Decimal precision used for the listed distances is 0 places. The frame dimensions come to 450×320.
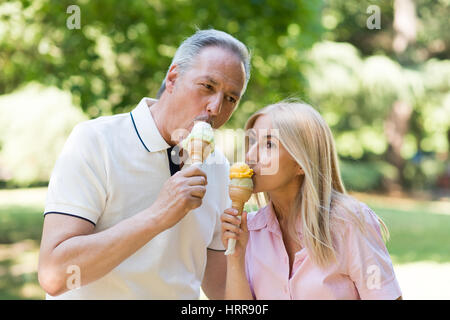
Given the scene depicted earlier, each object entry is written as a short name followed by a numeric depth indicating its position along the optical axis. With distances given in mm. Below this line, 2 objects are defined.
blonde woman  2883
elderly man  2613
